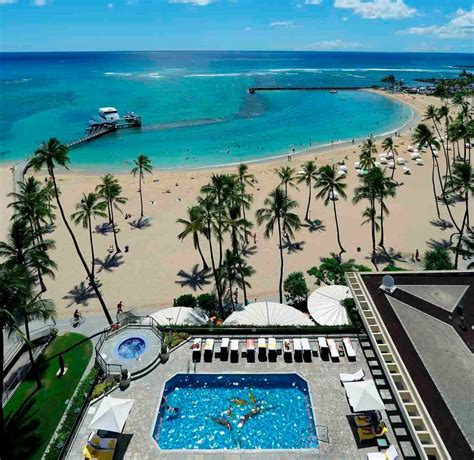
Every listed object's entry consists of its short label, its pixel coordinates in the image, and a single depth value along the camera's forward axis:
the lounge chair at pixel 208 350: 24.92
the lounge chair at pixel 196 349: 24.89
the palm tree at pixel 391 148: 55.38
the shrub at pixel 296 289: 31.97
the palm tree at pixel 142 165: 52.40
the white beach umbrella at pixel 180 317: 28.23
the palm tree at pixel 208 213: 29.56
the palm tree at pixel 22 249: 24.36
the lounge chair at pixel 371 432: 19.08
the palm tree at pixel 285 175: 46.34
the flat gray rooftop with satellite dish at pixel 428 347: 16.45
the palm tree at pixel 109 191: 42.82
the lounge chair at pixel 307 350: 24.59
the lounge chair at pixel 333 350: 24.34
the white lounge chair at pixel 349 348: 24.31
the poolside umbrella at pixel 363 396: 19.55
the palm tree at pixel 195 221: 29.39
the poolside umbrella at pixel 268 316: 27.41
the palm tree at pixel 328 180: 40.16
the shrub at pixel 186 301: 31.28
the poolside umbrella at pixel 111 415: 18.91
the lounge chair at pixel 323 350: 24.78
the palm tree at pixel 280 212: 31.27
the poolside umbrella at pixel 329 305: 27.94
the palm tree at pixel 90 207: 34.97
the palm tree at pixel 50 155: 29.05
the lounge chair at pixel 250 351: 24.80
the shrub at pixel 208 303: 31.34
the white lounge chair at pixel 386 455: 17.92
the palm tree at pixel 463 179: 33.91
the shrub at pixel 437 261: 32.16
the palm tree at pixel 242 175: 43.71
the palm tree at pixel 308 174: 46.28
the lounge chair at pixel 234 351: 24.88
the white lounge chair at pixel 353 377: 22.27
